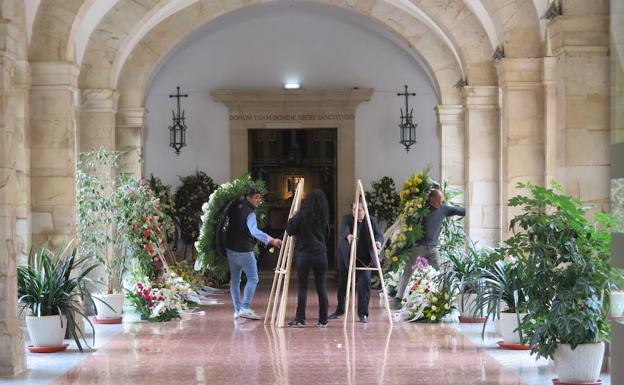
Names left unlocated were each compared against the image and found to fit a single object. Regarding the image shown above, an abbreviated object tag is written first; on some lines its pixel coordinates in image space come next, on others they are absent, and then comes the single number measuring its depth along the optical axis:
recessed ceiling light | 20.69
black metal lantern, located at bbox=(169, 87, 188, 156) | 20.67
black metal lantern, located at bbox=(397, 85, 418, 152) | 20.69
